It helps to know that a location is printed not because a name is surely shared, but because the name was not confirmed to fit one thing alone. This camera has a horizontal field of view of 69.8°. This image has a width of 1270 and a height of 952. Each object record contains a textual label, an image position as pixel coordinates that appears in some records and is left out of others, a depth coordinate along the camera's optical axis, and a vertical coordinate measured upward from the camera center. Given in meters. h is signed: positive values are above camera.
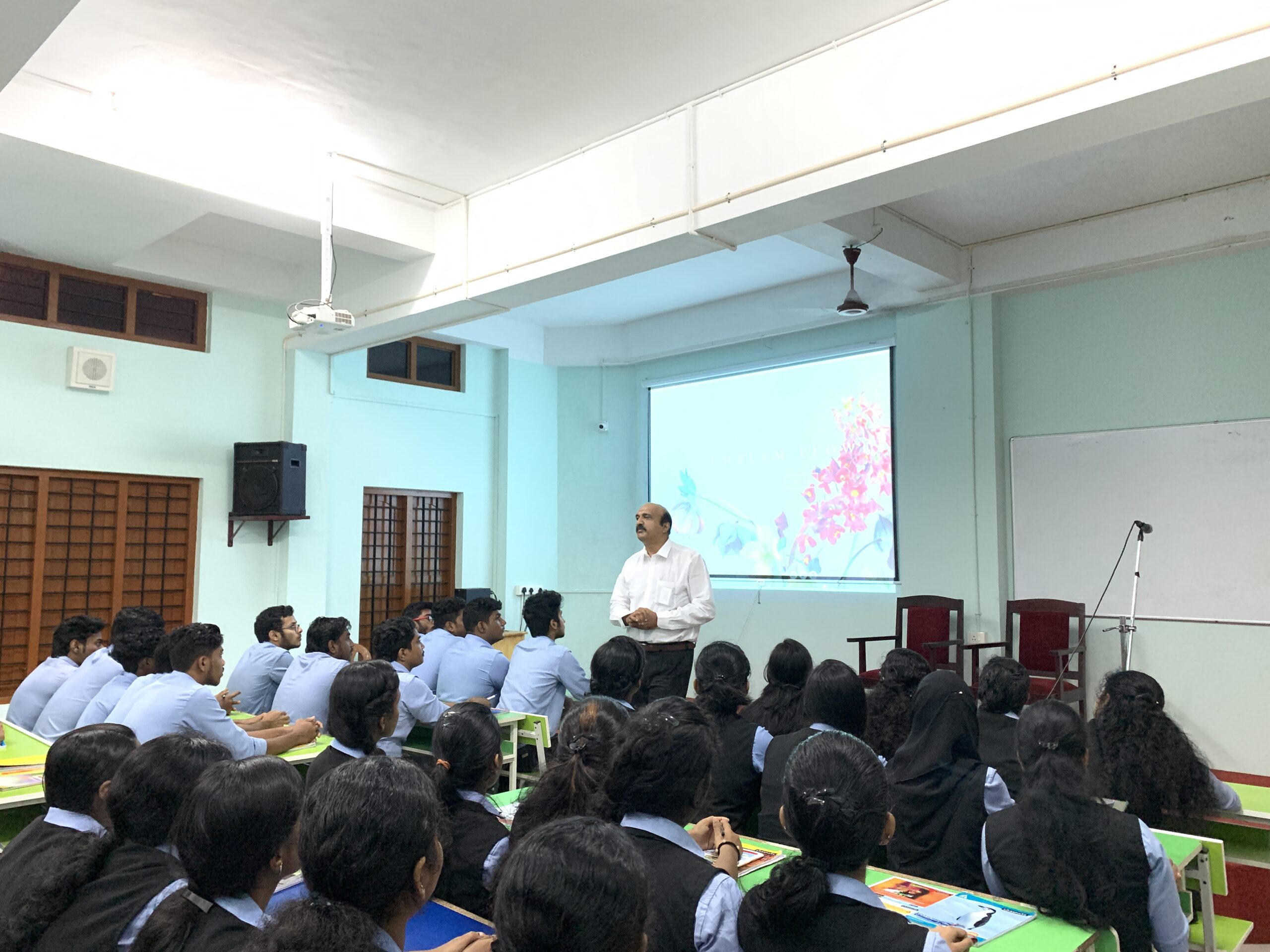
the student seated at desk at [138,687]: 3.24 -0.51
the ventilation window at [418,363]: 7.91 +1.67
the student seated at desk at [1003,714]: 2.95 -0.55
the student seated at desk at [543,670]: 4.39 -0.58
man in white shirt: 4.39 -0.26
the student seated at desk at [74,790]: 1.84 -0.50
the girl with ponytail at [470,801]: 2.05 -0.60
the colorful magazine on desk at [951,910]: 1.87 -0.76
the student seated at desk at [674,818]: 1.61 -0.53
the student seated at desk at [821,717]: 2.71 -0.50
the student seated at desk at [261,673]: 4.50 -0.62
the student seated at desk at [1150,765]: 2.64 -0.62
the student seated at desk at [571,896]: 1.09 -0.42
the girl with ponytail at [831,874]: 1.47 -0.54
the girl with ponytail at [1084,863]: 1.93 -0.67
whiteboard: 5.51 +0.24
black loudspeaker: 6.53 +0.50
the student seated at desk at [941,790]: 2.44 -0.65
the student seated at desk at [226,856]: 1.42 -0.50
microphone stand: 5.31 -0.44
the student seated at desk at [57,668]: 4.26 -0.57
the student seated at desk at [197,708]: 3.04 -0.54
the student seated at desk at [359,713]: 2.61 -0.47
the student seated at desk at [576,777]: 2.07 -0.53
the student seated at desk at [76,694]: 3.86 -0.62
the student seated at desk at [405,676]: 3.72 -0.55
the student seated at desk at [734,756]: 2.91 -0.66
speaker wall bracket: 6.61 +0.21
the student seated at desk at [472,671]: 4.71 -0.63
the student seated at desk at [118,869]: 1.62 -0.60
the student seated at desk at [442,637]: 5.05 -0.50
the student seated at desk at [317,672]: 3.96 -0.55
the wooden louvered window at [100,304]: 5.94 +1.68
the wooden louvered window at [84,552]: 5.88 -0.03
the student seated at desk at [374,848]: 1.28 -0.43
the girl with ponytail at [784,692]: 3.23 -0.51
